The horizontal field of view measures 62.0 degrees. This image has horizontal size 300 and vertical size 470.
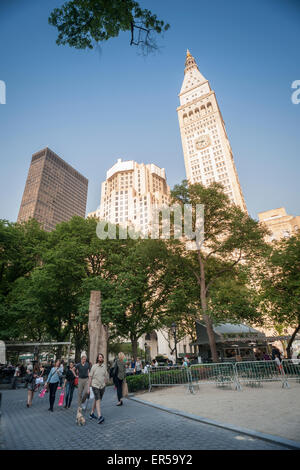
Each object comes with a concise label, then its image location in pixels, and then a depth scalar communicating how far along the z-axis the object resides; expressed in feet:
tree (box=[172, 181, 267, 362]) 65.68
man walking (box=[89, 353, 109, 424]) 23.16
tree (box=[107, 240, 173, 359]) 66.74
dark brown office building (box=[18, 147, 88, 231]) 492.13
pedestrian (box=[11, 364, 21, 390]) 66.68
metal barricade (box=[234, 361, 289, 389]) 37.83
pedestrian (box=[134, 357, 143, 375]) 61.57
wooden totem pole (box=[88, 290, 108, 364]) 41.57
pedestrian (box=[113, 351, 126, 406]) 30.78
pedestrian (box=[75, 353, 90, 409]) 27.78
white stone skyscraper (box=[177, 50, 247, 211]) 358.84
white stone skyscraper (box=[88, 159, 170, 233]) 421.18
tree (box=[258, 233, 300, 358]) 59.77
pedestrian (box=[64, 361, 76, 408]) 30.87
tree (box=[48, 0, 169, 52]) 18.92
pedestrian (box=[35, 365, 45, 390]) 41.66
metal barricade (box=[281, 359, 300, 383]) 39.55
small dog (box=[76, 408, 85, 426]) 21.77
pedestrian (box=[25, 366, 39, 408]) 34.42
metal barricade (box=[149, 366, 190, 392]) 41.91
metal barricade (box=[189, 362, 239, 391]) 39.45
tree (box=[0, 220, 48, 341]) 71.41
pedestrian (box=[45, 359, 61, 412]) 30.35
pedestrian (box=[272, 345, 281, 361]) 45.50
